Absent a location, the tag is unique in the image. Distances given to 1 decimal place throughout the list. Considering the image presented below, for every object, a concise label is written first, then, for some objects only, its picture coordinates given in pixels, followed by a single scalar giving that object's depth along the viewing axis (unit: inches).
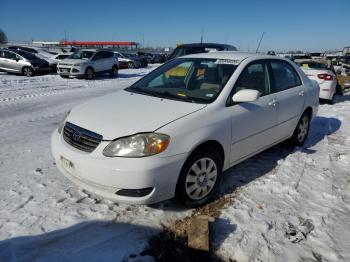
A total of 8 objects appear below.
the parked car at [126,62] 1079.3
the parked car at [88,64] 620.4
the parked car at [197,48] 418.6
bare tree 3648.1
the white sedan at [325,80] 393.1
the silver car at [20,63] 655.8
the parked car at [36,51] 965.0
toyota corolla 115.6
